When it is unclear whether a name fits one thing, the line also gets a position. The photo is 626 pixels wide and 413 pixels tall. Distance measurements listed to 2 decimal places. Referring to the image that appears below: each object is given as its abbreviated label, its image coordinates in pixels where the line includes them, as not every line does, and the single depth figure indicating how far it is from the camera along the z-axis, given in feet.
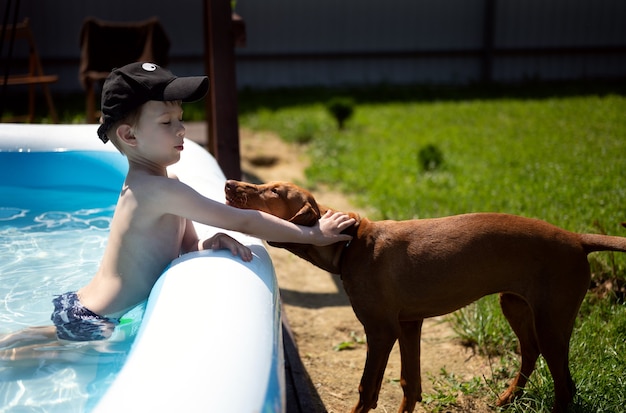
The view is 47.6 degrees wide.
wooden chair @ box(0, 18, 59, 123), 26.68
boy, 8.73
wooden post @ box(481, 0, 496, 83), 46.55
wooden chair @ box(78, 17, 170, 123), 26.91
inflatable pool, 6.02
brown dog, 8.86
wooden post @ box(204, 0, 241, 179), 16.16
